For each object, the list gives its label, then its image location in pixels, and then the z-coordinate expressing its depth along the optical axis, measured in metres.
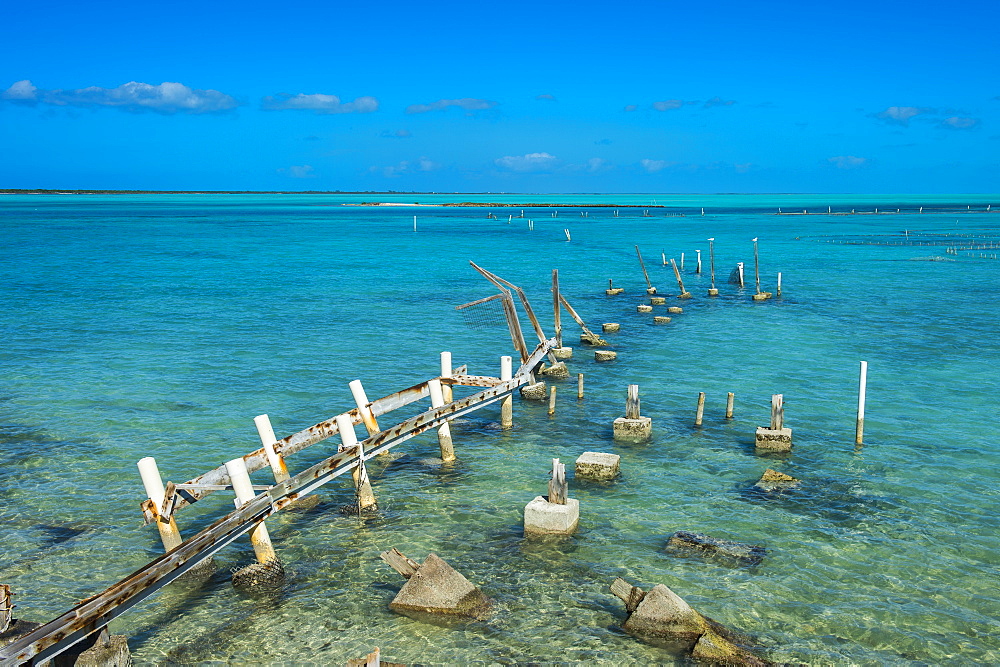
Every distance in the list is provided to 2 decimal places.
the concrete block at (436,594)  11.48
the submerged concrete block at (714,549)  13.38
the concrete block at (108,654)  8.73
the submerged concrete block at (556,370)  25.48
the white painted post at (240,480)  11.70
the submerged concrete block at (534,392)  23.08
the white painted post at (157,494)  11.23
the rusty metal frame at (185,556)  8.23
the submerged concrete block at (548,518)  14.06
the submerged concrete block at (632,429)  19.48
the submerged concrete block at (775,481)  16.33
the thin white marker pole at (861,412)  18.89
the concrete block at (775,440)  18.52
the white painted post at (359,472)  14.23
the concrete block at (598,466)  16.77
